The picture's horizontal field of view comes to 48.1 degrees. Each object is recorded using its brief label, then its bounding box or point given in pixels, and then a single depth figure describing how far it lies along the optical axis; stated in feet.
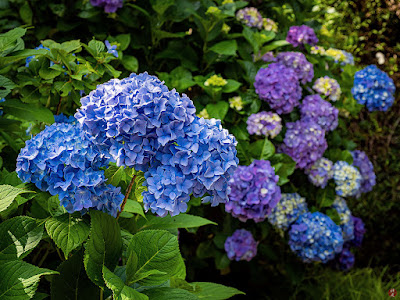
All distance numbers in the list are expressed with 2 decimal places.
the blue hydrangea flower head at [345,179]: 8.60
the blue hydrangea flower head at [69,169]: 3.50
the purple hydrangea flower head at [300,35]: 9.12
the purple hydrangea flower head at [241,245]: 7.89
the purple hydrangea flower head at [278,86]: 7.76
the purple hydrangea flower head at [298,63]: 8.30
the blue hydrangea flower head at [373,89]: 9.08
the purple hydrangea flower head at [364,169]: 9.64
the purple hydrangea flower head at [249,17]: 8.79
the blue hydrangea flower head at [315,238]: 7.93
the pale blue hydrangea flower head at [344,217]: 8.89
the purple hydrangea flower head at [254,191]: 7.06
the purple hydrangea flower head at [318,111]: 8.25
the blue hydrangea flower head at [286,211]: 8.06
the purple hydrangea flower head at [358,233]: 9.78
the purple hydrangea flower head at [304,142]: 8.03
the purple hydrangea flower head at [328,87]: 8.64
